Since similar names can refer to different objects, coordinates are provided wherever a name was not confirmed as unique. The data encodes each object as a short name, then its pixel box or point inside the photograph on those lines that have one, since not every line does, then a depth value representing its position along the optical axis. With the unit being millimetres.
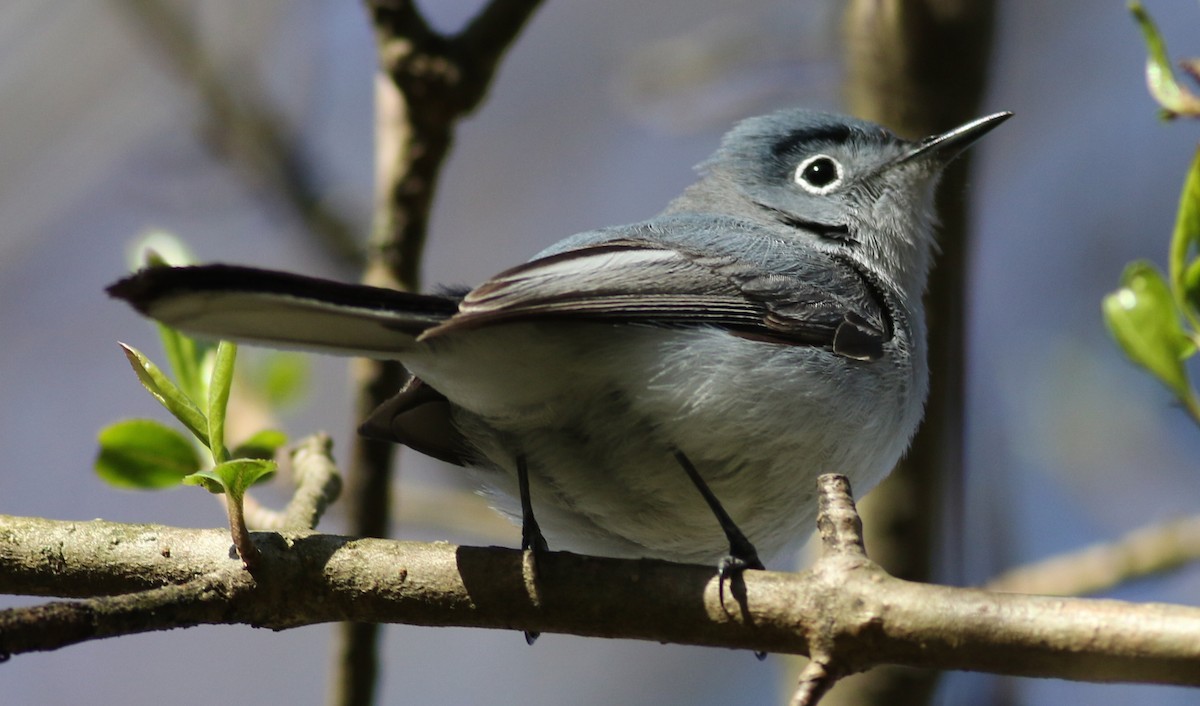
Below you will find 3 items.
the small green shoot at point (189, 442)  3883
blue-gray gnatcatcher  4531
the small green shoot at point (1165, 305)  4176
